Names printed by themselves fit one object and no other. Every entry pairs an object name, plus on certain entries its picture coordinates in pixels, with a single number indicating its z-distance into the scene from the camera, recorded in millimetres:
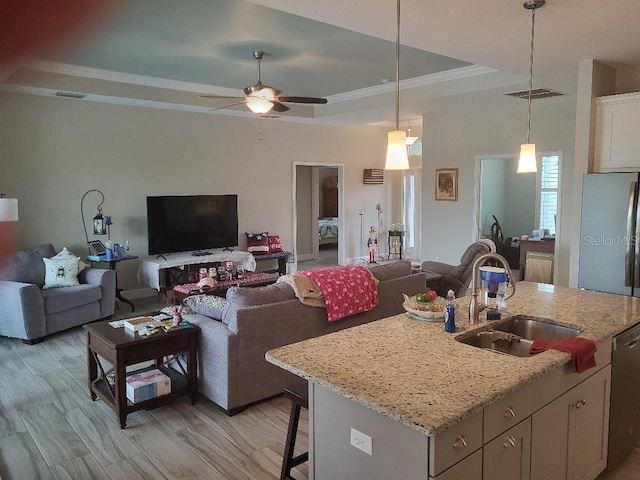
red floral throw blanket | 3873
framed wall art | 8047
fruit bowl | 2781
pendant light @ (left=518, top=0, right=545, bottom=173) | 3281
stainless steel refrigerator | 4000
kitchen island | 1745
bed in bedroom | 12141
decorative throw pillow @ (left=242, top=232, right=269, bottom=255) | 8250
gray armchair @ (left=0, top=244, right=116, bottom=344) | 4938
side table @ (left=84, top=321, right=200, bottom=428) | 3344
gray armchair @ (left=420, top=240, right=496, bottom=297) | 5902
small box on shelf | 3453
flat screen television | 7062
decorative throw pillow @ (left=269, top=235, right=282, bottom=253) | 8545
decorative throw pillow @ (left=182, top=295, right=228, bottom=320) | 3810
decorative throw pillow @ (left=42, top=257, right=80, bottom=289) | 5457
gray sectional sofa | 3498
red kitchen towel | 2268
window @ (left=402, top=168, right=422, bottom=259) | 10867
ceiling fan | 5285
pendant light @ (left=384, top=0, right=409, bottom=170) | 2668
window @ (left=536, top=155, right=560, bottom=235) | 9047
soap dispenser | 2600
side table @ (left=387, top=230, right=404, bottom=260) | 10599
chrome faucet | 2727
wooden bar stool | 2609
